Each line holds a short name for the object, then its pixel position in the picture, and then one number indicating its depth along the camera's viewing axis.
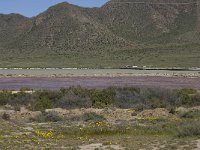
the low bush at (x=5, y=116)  29.28
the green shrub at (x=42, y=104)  35.29
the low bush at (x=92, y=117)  29.59
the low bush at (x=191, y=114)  29.52
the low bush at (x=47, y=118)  29.44
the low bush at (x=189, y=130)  22.62
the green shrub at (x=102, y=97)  37.71
